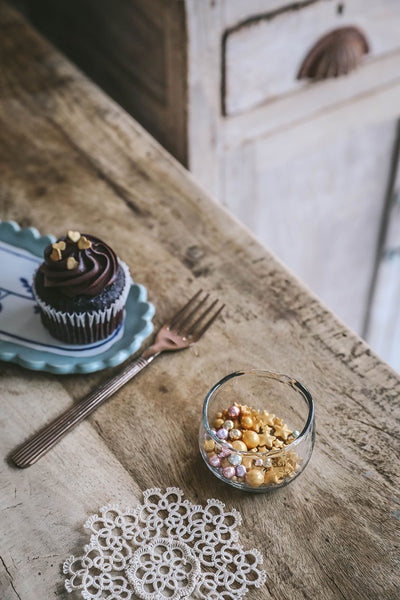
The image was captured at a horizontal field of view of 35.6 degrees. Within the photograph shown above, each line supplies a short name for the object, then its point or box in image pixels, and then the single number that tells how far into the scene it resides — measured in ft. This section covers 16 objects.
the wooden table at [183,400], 2.29
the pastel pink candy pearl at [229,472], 2.41
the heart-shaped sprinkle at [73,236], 2.85
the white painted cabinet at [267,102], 4.63
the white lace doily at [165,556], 2.19
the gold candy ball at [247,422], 2.56
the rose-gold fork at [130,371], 2.60
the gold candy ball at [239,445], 2.46
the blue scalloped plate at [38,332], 2.89
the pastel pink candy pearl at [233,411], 2.60
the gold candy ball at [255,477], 2.39
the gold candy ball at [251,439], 2.49
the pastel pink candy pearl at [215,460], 2.44
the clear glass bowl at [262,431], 2.40
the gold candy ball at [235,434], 2.51
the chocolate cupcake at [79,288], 2.81
